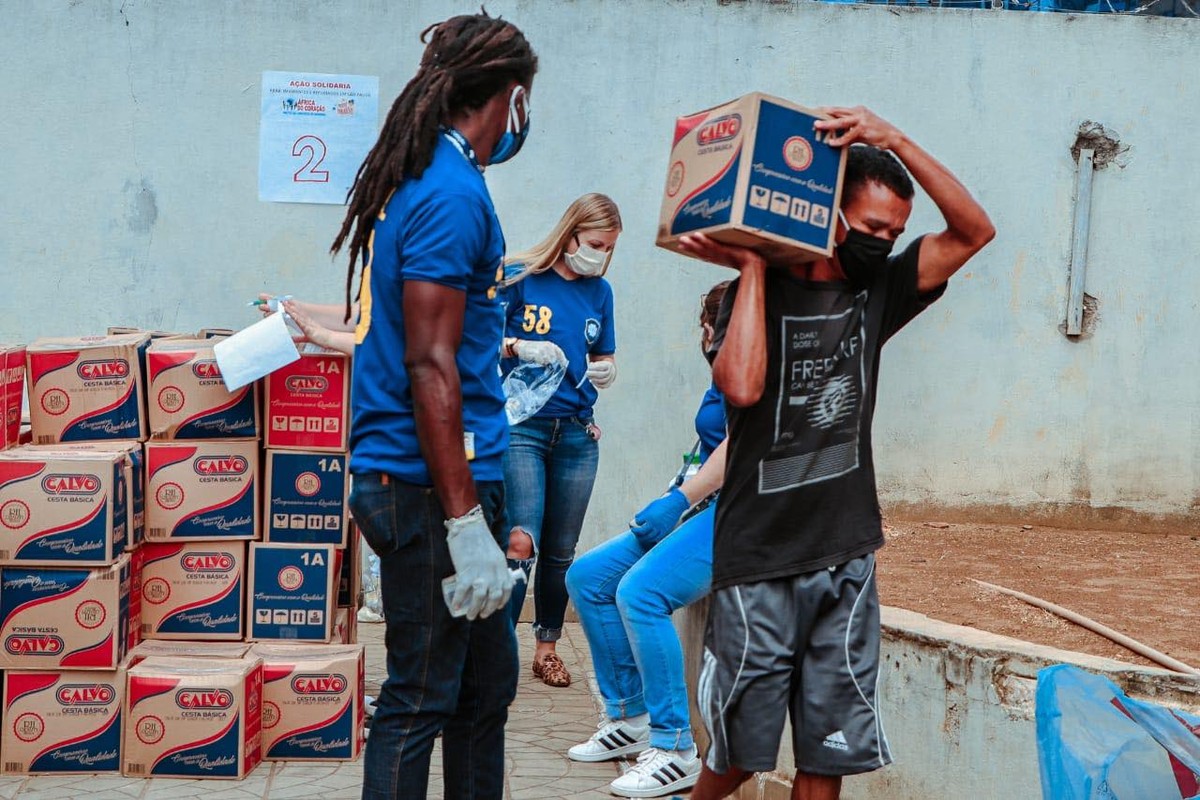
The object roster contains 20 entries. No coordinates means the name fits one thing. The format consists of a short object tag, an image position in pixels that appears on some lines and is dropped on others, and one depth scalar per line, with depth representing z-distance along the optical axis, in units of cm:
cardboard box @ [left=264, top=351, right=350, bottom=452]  480
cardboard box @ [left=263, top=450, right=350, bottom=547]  484
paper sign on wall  668
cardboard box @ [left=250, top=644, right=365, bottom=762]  477
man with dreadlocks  280
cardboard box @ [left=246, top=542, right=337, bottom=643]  486
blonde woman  534
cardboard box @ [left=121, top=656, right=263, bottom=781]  452
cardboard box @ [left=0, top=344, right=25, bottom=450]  466
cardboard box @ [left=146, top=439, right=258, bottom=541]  479
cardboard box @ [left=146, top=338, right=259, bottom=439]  476
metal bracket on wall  713
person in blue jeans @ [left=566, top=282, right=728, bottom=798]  436
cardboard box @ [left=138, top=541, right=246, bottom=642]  484
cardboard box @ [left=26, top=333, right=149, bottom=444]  475
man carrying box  309
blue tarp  294
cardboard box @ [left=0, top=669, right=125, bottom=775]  460
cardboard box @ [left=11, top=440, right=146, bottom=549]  465
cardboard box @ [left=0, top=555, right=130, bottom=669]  454
